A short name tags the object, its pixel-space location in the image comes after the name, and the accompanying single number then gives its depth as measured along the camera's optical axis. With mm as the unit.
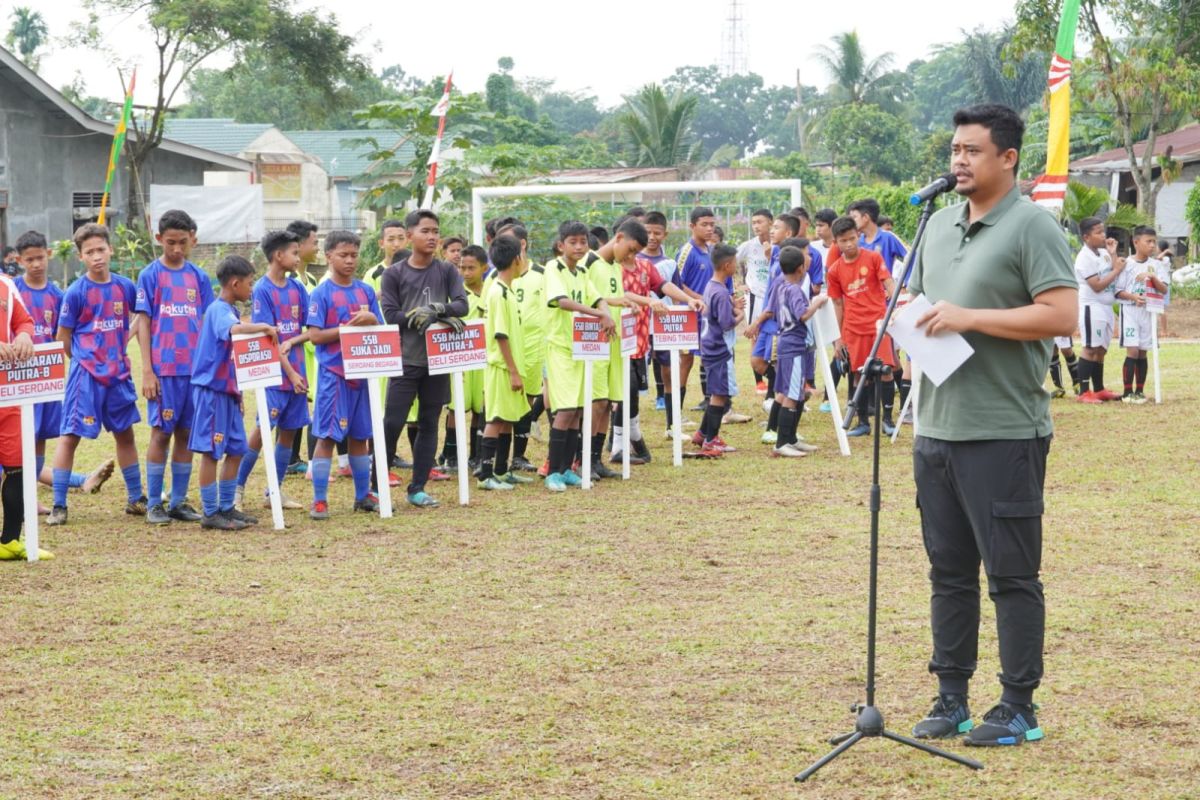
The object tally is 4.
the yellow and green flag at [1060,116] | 14156
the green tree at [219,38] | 34000
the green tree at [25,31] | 85562
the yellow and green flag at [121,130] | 20734
